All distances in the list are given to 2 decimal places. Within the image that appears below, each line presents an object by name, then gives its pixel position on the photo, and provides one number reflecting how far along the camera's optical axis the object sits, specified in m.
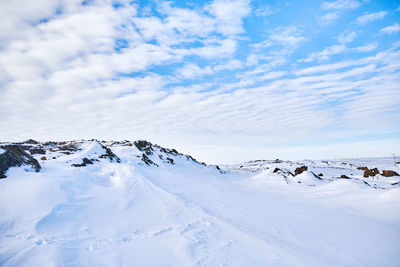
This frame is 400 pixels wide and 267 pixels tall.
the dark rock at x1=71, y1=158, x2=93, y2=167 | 14.64
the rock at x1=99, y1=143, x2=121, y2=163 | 20.84
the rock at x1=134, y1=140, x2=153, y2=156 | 30.53
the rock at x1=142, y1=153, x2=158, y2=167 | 23.62
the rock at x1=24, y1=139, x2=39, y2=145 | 30.04
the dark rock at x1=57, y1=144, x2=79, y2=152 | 22.50
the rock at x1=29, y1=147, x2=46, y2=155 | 19.17
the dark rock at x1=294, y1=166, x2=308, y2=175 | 20.40
